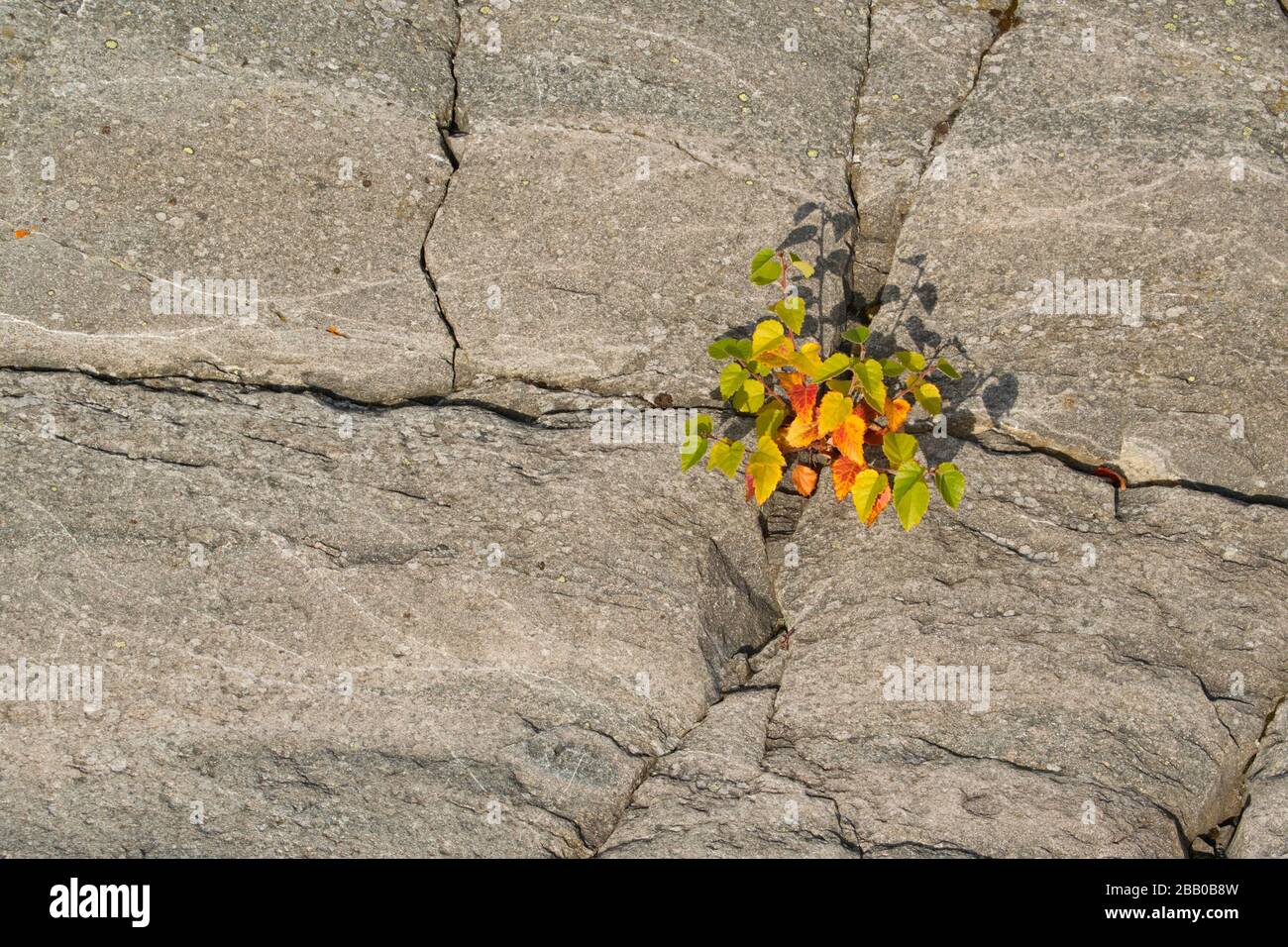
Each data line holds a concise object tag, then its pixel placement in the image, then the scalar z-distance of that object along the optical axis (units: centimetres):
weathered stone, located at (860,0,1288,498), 382
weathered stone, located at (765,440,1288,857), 312
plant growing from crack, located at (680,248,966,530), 334
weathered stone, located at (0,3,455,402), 395
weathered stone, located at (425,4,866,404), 402
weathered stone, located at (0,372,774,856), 314
